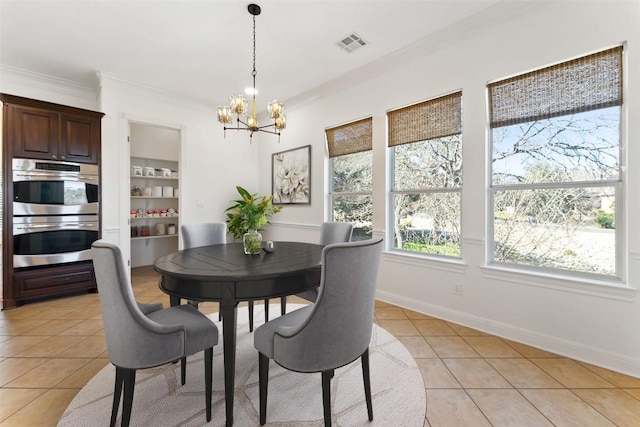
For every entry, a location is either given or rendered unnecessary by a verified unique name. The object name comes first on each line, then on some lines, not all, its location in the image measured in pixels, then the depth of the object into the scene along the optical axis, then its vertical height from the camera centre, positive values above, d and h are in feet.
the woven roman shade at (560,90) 6.91 +3.18
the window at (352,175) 12.67 +1.65
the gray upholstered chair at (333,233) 8.95 -0.74
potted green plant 7.00 -0.29
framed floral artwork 15.03 +1.89
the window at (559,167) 7.06 +1.15
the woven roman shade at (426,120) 9.66 +3.24
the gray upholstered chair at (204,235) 8.93 -0.79
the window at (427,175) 9.90 +1.30
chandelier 8.20 +2.94
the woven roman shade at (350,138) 12.42 +3.30
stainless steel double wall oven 10.95 -0.01
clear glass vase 7.23 -0.79
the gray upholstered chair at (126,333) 4.38 -1.98
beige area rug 5.21 -3.77
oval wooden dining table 4.99 -1.29
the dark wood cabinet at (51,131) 10.82 +3.21
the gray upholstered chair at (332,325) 4.36 -1.82
